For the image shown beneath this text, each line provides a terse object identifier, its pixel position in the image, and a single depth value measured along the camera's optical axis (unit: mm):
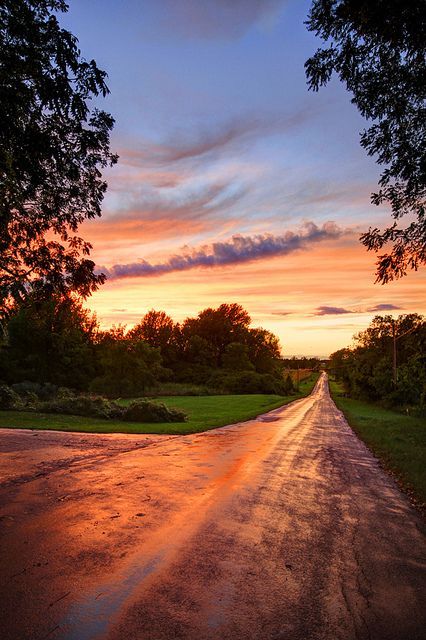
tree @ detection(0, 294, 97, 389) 66625
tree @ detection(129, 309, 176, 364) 105150
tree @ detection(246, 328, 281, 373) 108575
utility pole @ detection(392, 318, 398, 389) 46969
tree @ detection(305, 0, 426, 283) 8281
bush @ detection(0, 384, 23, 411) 28125
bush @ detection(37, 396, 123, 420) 27320
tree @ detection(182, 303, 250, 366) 113375
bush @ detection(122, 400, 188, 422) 26875
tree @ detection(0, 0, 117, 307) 9019
